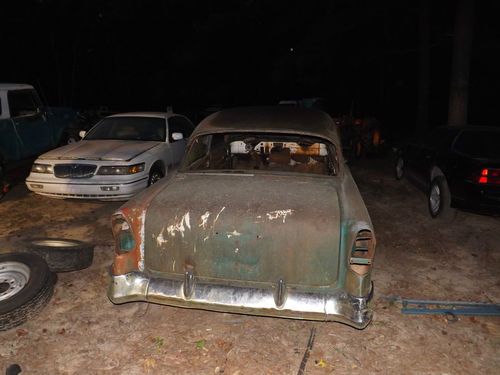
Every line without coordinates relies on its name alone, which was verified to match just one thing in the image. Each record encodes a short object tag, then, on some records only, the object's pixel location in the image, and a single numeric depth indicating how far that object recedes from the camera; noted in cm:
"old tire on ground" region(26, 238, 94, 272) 436
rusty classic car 304
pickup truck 776
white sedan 627
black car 559
